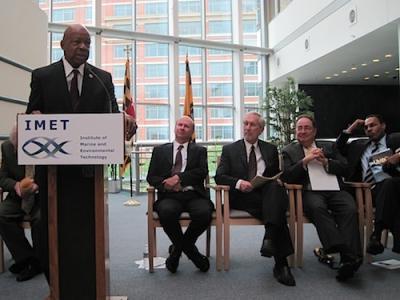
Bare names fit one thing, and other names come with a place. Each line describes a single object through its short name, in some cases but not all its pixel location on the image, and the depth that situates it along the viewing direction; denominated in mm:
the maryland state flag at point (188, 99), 8078
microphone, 1895
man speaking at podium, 1810
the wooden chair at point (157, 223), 2801
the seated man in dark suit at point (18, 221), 2718
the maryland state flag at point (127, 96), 7645
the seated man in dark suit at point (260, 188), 2660
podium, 1781
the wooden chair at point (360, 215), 2855
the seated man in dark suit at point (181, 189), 2787
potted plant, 9062
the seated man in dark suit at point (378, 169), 2805
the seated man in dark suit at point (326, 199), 2551
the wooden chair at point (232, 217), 2840
